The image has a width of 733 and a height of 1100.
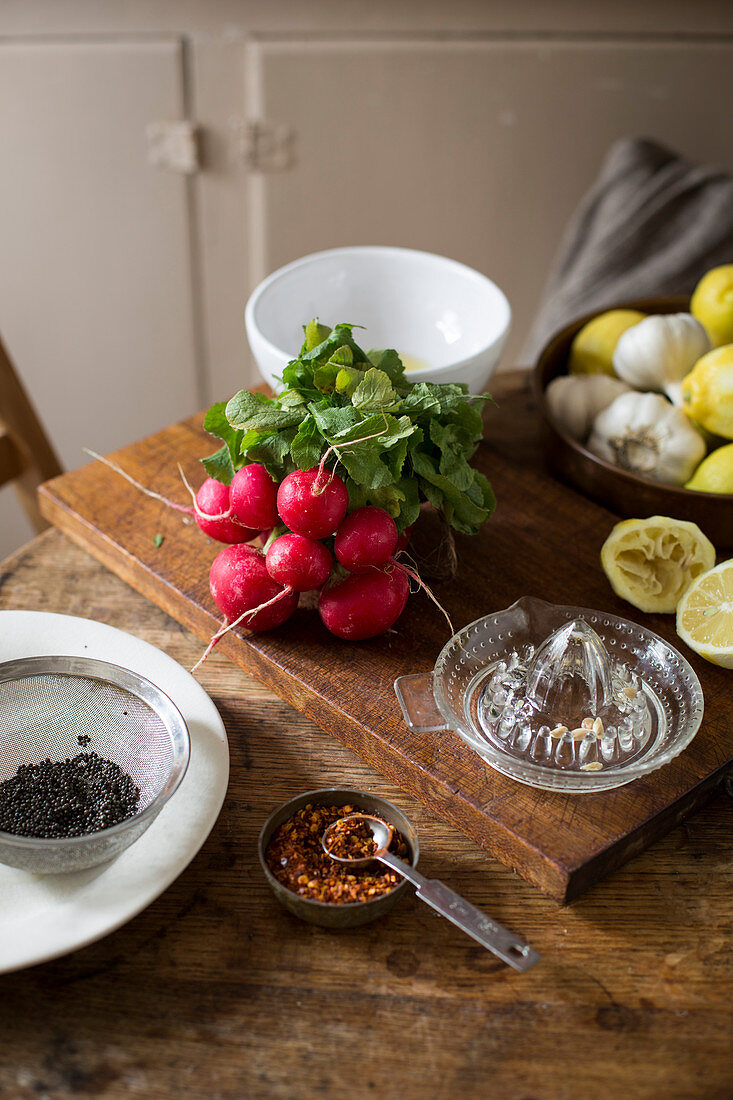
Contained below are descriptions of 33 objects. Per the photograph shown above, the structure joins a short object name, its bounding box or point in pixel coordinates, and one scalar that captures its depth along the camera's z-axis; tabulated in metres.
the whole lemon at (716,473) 1.08
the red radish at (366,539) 0.86
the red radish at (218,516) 0.95
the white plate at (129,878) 0.68
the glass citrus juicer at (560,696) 0.80
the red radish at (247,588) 0.91
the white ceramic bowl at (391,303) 1.22
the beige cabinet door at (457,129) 1.95
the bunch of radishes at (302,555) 0.85
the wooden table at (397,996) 0.64
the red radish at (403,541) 0.96
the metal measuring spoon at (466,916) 0.69
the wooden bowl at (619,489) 1.08
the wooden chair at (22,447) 1.43
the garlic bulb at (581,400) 1.23
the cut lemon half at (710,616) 0.92
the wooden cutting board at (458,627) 0.78
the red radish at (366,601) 0.90
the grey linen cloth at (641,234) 1.75
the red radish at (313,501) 0.84
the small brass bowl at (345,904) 0.71
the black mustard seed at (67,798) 0.75
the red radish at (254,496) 0.90
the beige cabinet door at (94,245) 1.89
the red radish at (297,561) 0.87
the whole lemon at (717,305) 1.26
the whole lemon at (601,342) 1.28
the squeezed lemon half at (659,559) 1.00
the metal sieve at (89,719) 0.80
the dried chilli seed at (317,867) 0.74
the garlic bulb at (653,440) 1.14
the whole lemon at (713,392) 1.09
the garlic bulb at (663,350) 1.18
